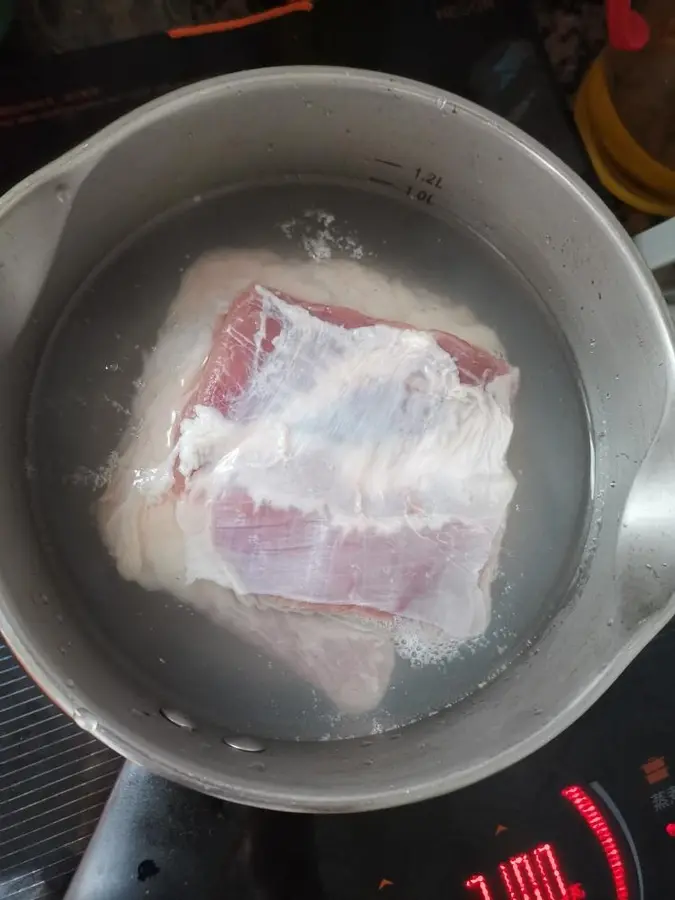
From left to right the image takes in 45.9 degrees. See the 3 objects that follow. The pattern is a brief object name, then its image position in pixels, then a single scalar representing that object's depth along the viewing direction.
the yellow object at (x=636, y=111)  0.28
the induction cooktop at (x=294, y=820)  0.22
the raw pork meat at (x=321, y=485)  0.21
